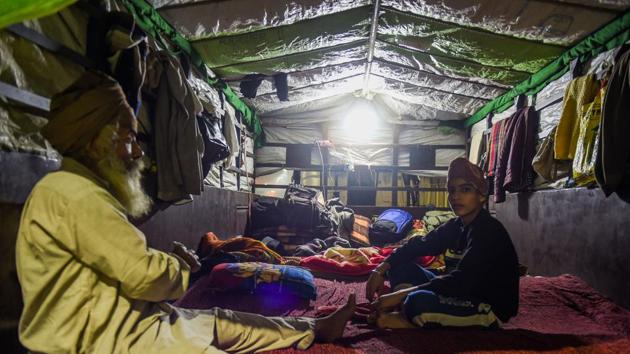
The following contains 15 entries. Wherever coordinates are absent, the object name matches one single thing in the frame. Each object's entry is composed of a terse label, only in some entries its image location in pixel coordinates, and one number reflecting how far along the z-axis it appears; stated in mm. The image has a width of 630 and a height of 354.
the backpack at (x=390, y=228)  6090
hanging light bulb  7461
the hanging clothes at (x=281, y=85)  4961
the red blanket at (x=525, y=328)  1951
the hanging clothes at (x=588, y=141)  2883
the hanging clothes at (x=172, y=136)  2697
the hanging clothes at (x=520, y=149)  4254
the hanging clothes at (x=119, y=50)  2178
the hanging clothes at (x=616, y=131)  2559
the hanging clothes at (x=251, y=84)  4750
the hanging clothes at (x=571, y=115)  3111
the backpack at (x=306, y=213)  5617
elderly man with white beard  1158
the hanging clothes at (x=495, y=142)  4898
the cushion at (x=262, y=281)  2703
